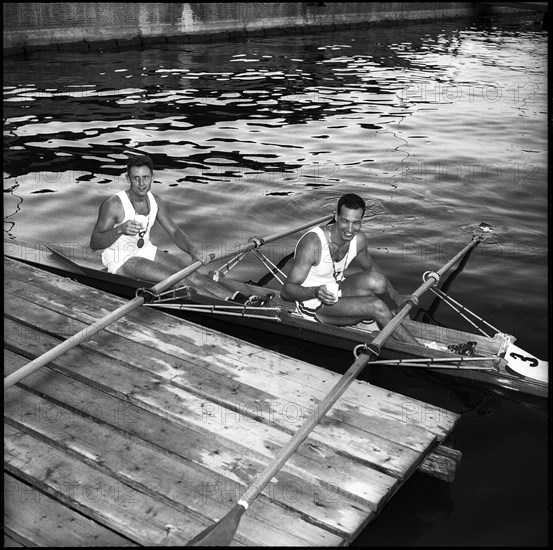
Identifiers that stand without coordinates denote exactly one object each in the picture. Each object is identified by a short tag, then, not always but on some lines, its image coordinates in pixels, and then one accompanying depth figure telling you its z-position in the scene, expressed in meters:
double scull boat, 6.79
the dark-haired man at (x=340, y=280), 6.88
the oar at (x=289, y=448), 4.34
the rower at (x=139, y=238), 7.94
